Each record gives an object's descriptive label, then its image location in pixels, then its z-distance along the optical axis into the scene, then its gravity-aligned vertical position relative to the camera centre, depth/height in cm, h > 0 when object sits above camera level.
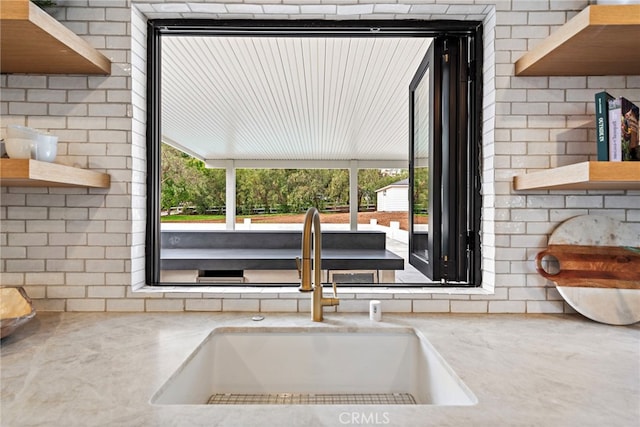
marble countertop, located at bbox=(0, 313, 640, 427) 75 -37
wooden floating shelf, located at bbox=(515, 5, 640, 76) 108 +53
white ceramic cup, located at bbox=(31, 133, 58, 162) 121 +22
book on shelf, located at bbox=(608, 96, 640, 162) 119 +26
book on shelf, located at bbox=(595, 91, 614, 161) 122 +29
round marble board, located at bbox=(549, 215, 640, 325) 136 -25
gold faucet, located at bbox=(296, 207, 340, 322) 129 -17
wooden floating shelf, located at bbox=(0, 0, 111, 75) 109 +54
